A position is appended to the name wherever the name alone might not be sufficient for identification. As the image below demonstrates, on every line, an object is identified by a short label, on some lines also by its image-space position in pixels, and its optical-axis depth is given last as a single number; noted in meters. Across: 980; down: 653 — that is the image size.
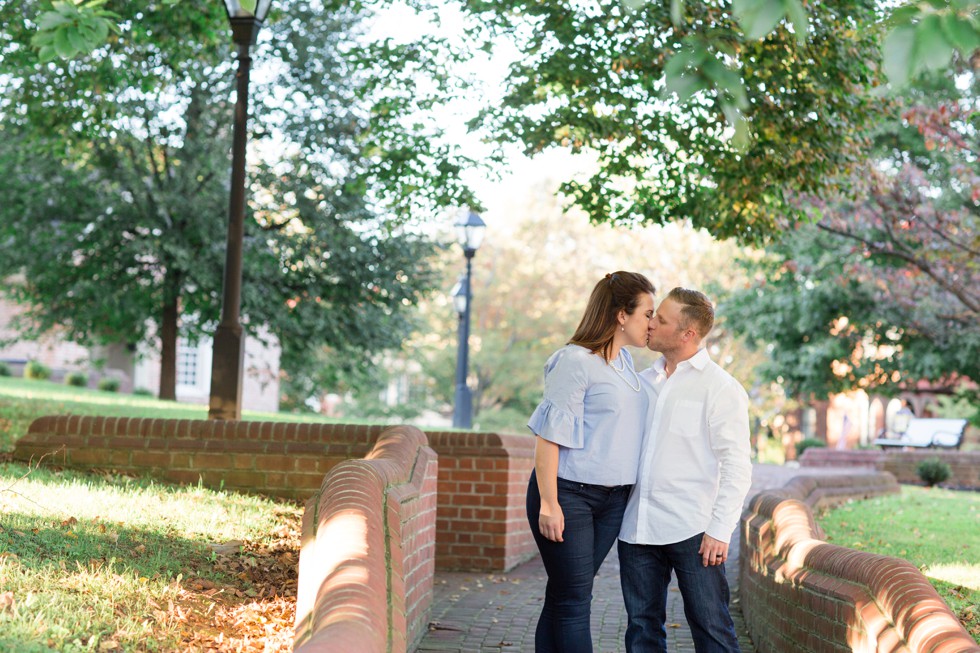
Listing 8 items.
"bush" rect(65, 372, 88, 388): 30.09
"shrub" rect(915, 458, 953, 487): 20.41
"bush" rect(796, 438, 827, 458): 33.13
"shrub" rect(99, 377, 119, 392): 30.02
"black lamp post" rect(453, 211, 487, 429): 19.22
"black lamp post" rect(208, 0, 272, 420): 9.69
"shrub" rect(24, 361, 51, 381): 30.19
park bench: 26.33
